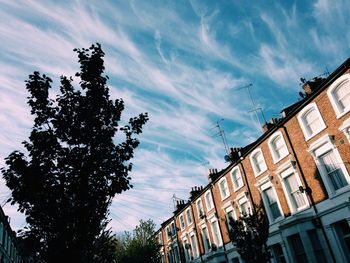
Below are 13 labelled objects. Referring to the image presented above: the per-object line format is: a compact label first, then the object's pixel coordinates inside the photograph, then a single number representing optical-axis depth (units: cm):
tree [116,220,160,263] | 3600
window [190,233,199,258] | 3200
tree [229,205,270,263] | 1565
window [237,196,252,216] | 2266
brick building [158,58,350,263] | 1480
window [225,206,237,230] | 2453
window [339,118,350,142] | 1432
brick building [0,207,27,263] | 2818
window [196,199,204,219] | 3050
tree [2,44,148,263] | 1011
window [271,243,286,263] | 1907
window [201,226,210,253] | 2934
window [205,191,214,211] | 2862
